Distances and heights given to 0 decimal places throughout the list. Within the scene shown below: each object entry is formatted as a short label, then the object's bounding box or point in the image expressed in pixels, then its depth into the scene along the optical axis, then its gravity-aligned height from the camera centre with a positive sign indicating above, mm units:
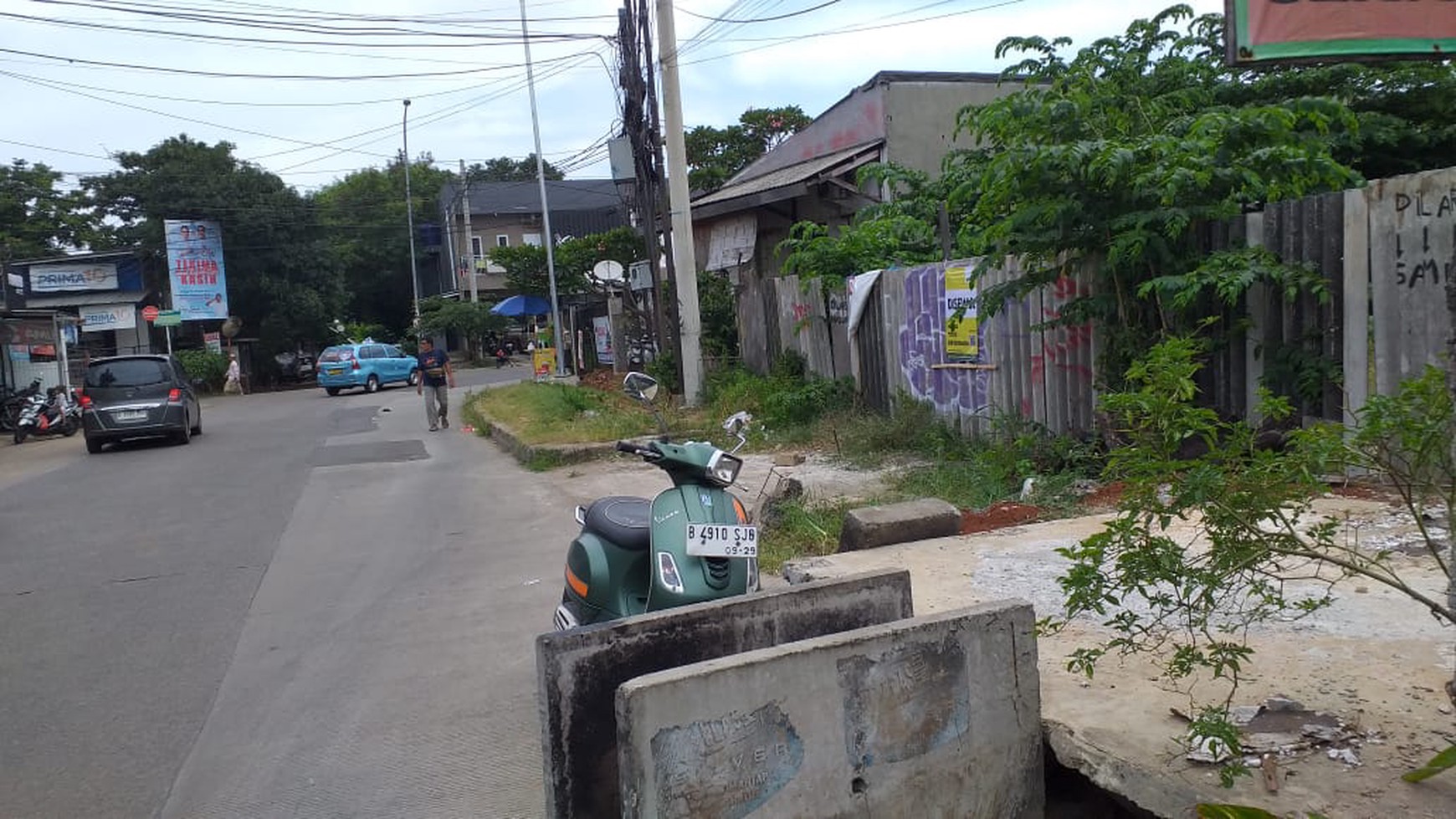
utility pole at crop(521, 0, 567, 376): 30594 +1963
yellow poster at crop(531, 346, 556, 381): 29375 -1186
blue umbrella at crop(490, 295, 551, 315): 38281 +443
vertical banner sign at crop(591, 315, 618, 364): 26328 -570
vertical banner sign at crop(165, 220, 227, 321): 39250 +2605
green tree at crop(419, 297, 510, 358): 47469 +162
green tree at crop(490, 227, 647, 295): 26578 +1482
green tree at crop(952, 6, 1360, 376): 7277 +671
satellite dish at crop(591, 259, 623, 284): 24438 +919
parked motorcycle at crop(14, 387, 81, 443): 22172 -1332
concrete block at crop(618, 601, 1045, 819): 3211 -1320
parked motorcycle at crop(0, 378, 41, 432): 22562 -1067
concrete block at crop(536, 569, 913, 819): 3625 -1183
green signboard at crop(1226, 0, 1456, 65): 3768 +820
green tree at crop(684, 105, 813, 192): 38219 +5741
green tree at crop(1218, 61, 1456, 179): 10688 +1536
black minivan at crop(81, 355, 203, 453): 17828 -913
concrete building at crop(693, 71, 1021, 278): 18016 +2353
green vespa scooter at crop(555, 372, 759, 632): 4289 -945
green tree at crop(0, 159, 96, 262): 41250 +5122
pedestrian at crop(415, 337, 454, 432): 18703 -932
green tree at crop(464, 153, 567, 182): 77938 +10738
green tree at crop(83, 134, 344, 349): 39500 +4217
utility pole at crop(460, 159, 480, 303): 51512 +4993
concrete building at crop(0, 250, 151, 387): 37125 +1833
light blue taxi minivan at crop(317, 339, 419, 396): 33062 -1159
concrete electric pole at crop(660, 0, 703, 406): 16156 +1636
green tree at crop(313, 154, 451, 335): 58375 +4280
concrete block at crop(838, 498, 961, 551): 6812 -1430
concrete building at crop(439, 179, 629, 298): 58969 +5152
